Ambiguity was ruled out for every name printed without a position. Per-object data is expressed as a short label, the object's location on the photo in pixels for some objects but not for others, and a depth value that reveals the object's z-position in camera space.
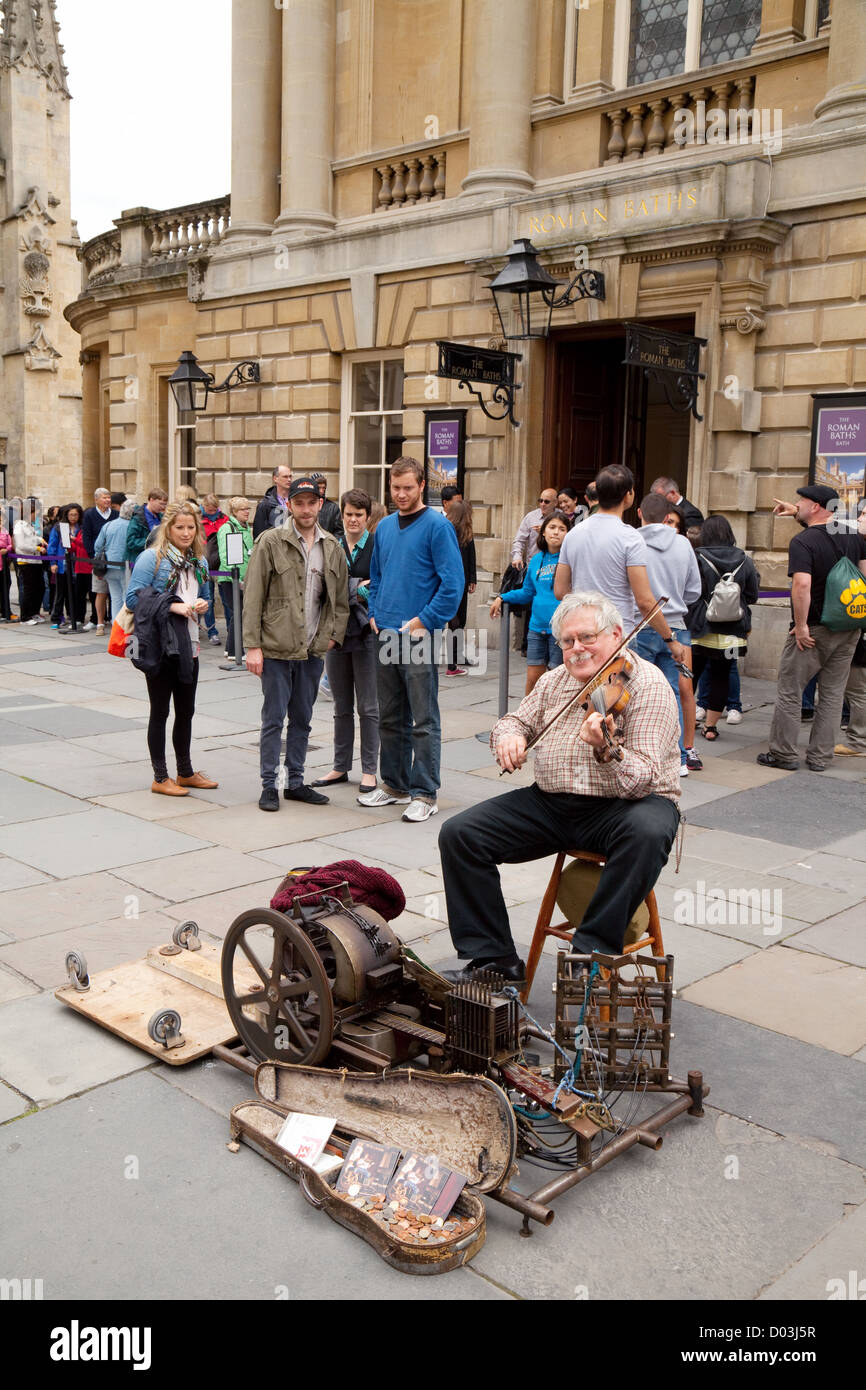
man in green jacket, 7.07
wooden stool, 4.08
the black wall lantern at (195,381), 16.81
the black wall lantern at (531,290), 11.91
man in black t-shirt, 8.23
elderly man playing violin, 3.94
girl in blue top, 8.40
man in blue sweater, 6.81
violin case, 2.84
